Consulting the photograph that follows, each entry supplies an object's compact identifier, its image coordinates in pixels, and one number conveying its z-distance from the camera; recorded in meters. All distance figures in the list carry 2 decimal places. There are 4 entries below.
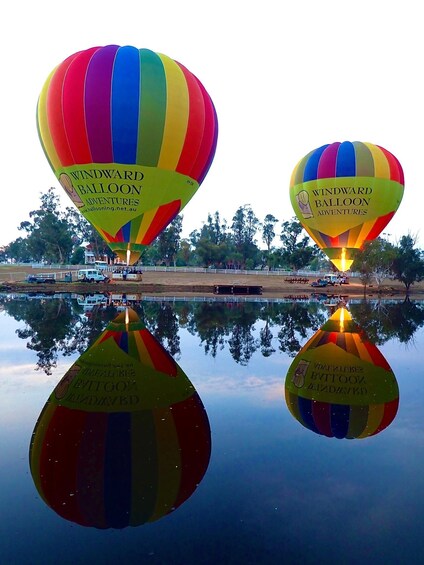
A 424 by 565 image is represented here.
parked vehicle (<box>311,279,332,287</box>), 48.39
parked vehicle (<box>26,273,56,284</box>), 44.09
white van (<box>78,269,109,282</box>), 44.25
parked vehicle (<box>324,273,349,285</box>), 48.80
